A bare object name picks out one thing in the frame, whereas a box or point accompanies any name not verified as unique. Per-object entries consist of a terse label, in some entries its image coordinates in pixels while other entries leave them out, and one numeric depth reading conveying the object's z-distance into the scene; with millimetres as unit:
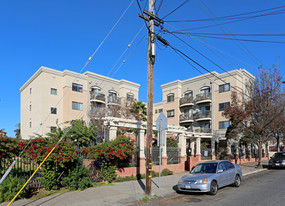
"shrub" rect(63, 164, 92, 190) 9883
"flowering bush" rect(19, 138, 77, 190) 9148
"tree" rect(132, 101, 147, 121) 27881
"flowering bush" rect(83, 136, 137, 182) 11149
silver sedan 9506
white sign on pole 10538
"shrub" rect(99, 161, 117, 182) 11586
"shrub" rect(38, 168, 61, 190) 9453
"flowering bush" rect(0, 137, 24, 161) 8391
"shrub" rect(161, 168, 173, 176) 14936
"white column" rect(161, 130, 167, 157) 15452
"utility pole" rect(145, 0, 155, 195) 9555
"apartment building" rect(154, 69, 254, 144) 32969
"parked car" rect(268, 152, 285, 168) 21031
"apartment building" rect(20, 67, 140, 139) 30750
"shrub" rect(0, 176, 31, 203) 7852
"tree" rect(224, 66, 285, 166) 20797
